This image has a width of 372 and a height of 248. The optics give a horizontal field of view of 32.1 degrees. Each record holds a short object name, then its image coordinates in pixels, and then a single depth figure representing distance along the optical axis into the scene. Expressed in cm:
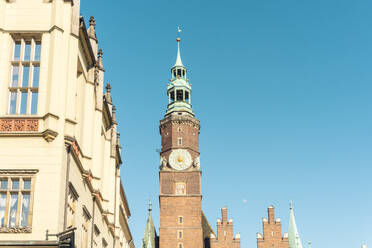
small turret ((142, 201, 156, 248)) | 8224
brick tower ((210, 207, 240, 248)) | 7662
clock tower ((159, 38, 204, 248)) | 7844
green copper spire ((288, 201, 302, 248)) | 8181
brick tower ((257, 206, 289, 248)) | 7706
